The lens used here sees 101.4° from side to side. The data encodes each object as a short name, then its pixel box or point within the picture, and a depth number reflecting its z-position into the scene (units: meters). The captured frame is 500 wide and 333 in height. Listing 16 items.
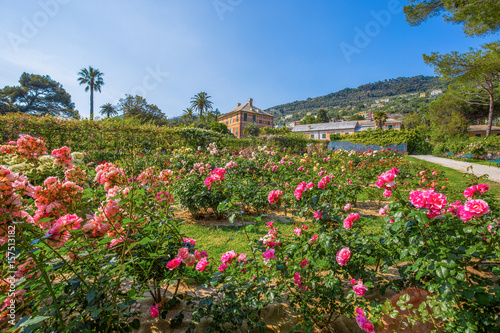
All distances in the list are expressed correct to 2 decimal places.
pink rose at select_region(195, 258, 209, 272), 1.30
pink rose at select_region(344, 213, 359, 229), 1.48
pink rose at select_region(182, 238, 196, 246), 1.49
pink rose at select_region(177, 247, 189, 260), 1.29
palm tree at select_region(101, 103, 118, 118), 40.82
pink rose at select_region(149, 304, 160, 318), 1.35
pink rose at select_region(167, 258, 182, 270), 1.23
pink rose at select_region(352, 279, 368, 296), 1.22
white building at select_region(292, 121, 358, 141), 46.56
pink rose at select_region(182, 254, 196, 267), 1.30
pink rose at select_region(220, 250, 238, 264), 1.34
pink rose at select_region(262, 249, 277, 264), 1.33
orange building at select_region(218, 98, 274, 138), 45.22
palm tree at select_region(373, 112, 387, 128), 37.62
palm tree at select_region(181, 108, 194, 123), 40.67
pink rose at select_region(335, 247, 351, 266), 1.29
